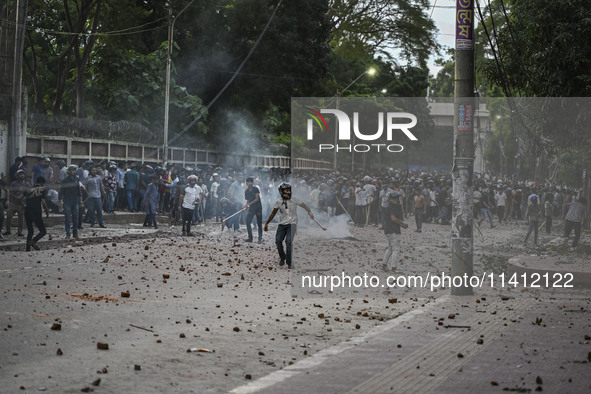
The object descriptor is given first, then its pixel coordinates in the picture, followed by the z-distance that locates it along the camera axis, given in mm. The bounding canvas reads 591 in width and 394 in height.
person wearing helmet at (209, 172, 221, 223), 28711
